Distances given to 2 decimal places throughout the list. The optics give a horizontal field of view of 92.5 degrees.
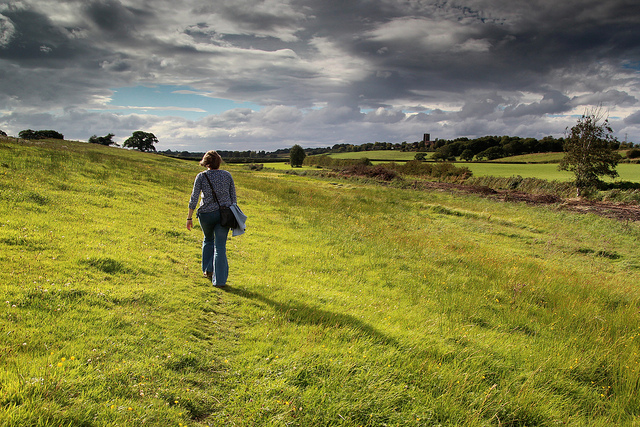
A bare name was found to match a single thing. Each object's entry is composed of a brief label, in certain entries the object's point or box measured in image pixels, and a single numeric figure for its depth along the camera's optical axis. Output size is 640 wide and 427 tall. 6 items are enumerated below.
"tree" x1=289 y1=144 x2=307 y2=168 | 109.44
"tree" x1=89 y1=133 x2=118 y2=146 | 97.81
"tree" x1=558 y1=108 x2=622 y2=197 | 37.50
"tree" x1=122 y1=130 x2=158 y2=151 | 106.62
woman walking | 7.42
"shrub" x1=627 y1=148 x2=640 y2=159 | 64.49
